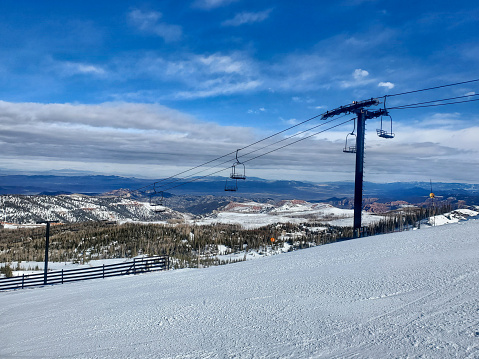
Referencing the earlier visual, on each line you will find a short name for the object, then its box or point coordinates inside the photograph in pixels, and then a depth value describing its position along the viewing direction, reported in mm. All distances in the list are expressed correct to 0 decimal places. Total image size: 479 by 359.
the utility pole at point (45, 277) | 23236
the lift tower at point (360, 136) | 20328
